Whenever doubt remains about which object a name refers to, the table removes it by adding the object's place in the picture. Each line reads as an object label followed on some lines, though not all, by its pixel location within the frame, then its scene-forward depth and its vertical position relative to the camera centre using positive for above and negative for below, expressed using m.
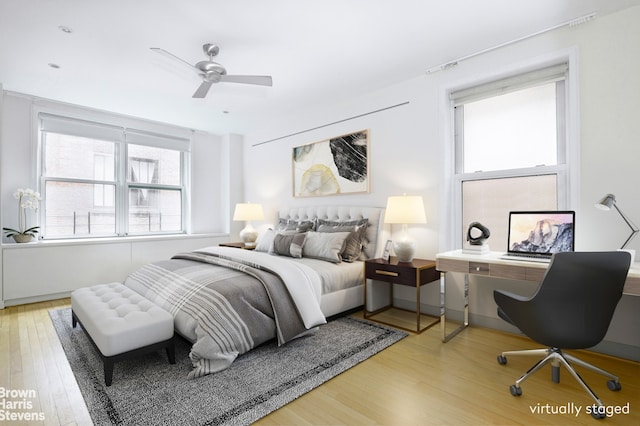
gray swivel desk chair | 1.72 -0.49
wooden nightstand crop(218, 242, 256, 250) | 4.75 -0.48
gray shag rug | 1.71 -1.07
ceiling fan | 2.74 +1.25
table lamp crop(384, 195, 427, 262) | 3.14 -0.02
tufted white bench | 1.95 -0.73
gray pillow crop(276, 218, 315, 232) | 4.12 -0.15
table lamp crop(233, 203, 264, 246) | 5.06 -0.03
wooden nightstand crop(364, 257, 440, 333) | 2.87 -0.57
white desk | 1.90 -0.41
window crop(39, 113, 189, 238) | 4.36 +0.53
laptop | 2.41 -0.16
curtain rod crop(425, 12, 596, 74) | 2.44 +1.51
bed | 2.21 -0.60
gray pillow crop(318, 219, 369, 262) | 3.51 -0.22
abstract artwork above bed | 3.99 +0.65
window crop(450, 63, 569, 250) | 2.74 +0.62
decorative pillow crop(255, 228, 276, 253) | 4.07 -0.36
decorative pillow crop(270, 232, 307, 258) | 3.66 -0.35
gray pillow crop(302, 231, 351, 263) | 3.42 -0.35
